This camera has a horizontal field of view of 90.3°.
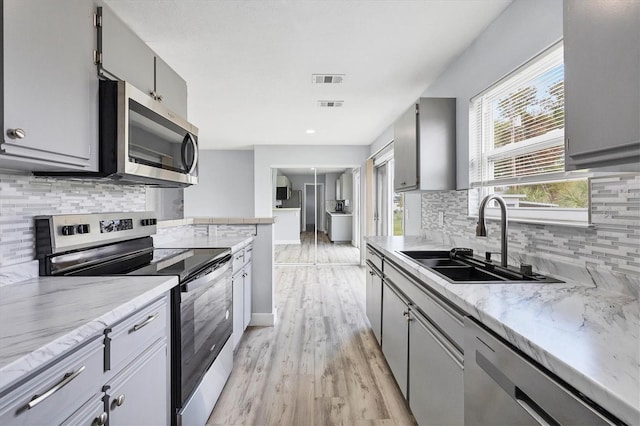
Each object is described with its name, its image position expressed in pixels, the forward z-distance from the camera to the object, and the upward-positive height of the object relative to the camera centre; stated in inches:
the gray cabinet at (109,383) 28.8 -19.1
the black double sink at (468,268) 55.5 -11.7
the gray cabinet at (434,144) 98.4 +21.6
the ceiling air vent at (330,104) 146.3 +50.9
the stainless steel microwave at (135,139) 58.4 +15.1
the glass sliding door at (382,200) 233.5 +9.7
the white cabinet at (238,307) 98.0 -30.7
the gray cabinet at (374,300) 99.4 -29.7
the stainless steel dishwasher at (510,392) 26.0 -17.4
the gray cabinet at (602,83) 30.9 +14.0
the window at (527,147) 61.9 +15.6
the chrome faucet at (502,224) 63.2 -2.2
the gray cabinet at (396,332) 71.6 -30.3
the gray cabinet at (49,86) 40.6 +18.5
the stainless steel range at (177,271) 56.5 -11.4
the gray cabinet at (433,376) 47.3 -27.9
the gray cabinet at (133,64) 60.1 +33.2
